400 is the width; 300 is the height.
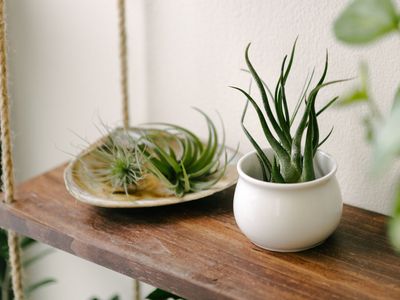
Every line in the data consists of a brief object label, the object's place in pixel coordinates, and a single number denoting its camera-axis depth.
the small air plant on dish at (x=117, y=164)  0.67
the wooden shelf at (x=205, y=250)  0.52
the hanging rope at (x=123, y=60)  0.77
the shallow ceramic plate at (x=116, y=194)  0.64
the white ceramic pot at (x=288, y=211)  0.54
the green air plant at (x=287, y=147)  0.56
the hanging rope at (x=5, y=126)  0.65
